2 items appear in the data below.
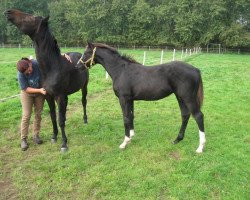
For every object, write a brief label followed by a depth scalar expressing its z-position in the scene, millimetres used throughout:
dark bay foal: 5578
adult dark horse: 5367
